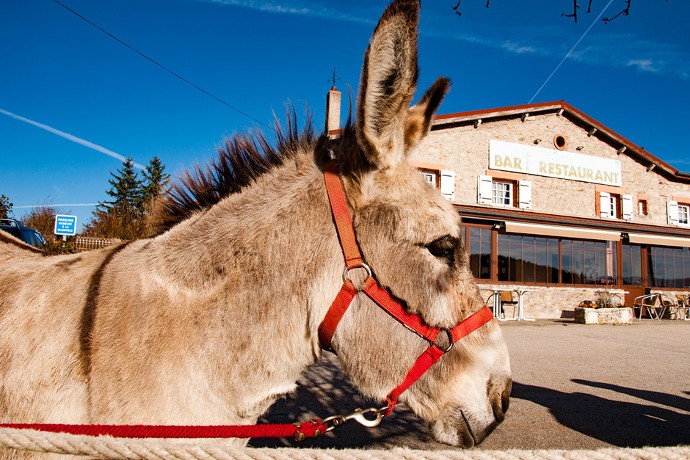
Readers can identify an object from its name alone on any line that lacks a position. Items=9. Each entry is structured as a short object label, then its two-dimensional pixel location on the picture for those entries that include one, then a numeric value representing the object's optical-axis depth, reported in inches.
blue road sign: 490.9
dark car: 377.8
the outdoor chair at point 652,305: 836.0
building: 789.2
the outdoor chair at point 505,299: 728.3
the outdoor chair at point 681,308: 832.3
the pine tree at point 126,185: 2314.2
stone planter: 697.6
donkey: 57.7
